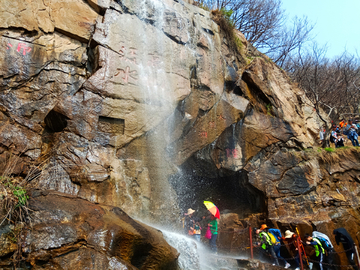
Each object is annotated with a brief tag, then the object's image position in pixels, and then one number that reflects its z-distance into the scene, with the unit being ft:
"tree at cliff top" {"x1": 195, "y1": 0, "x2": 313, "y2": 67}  66.95
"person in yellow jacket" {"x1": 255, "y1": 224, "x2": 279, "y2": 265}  27.57
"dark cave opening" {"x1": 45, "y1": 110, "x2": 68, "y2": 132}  25.16
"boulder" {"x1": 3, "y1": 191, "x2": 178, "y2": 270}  14.24
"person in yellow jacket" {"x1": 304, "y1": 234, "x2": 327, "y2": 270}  26.91
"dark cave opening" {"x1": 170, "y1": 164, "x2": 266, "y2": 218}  36.32
